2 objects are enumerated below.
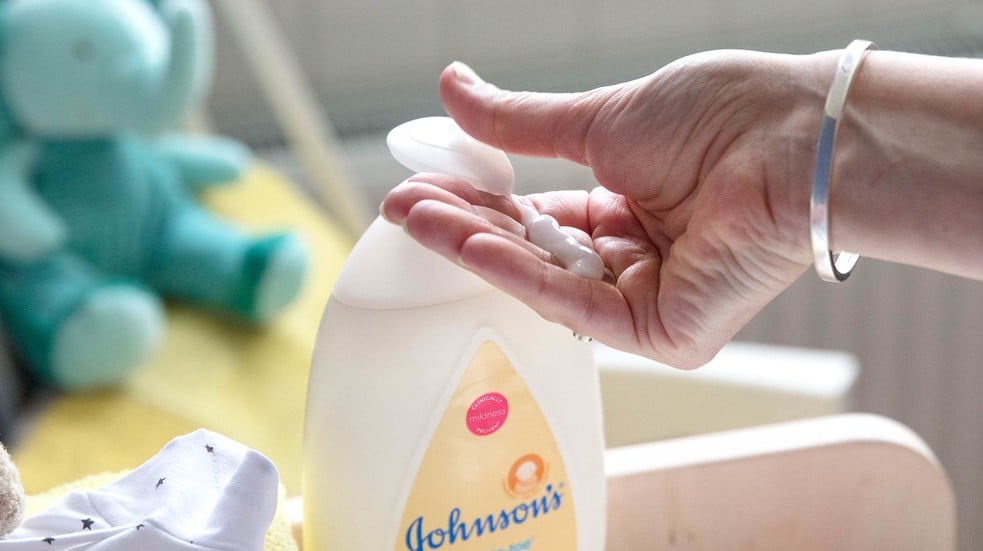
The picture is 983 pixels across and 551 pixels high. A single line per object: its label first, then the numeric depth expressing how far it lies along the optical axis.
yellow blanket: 0.89
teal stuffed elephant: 0.96
